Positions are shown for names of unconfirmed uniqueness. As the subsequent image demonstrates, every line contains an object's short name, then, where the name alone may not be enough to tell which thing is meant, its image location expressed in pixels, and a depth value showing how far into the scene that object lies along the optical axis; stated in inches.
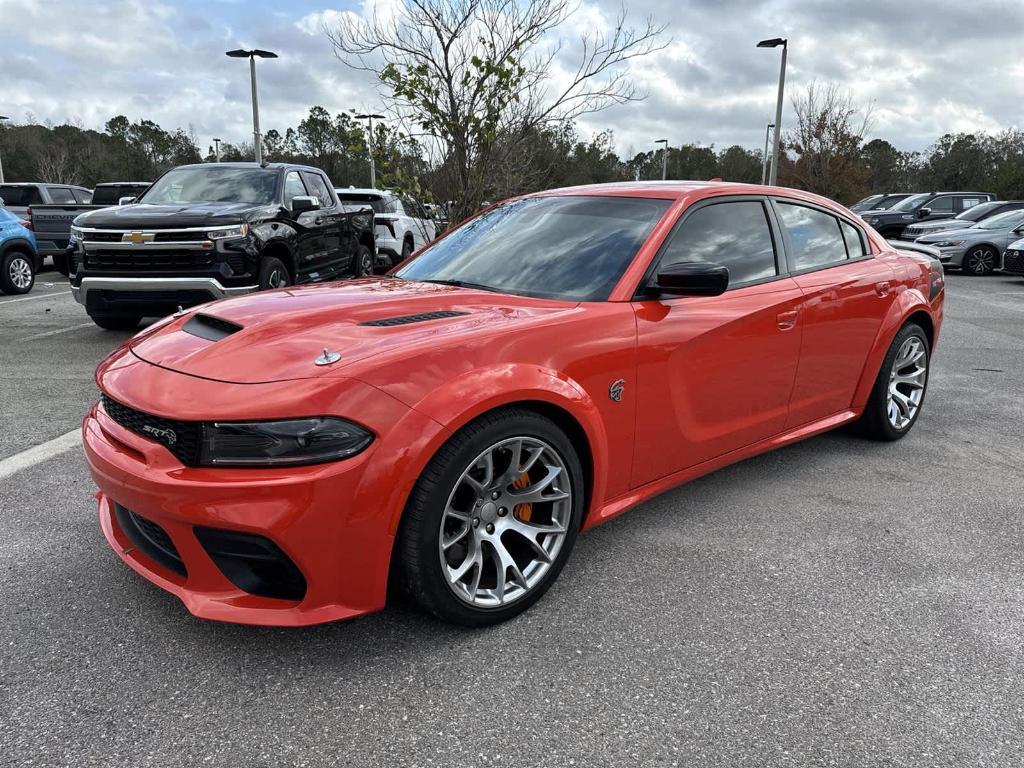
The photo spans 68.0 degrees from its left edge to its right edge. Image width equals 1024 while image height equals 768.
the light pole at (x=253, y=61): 999.0
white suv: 543.8
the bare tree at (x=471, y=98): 380.5
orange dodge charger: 86.0
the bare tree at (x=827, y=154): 1249.8
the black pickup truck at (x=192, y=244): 286.0
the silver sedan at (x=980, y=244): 639.8
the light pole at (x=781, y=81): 909.8
